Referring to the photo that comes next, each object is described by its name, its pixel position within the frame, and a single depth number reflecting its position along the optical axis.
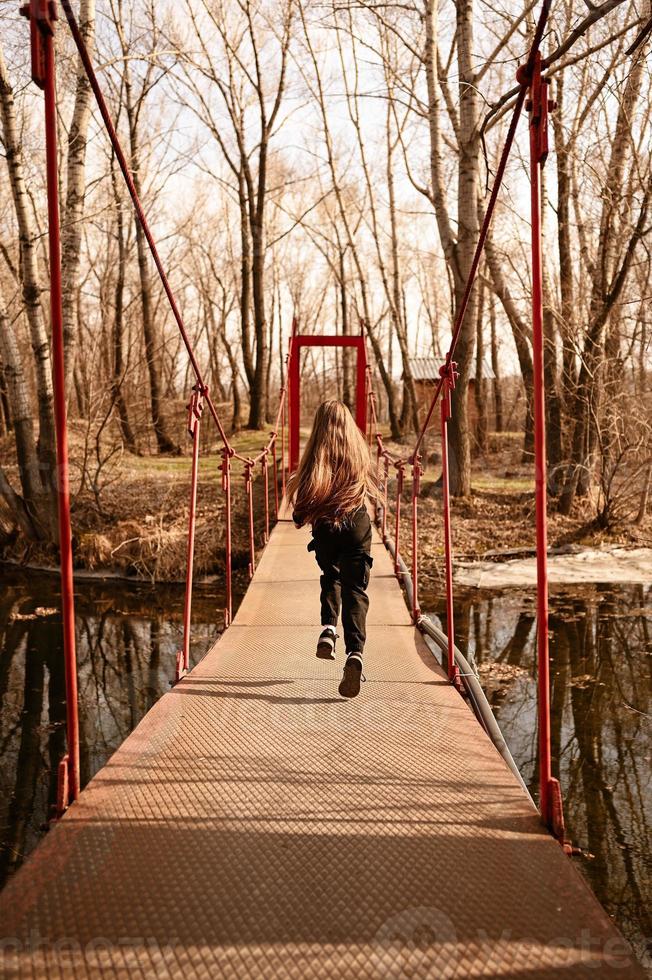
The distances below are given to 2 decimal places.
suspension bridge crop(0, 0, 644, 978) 1.28
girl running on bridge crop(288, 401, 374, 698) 2.72
